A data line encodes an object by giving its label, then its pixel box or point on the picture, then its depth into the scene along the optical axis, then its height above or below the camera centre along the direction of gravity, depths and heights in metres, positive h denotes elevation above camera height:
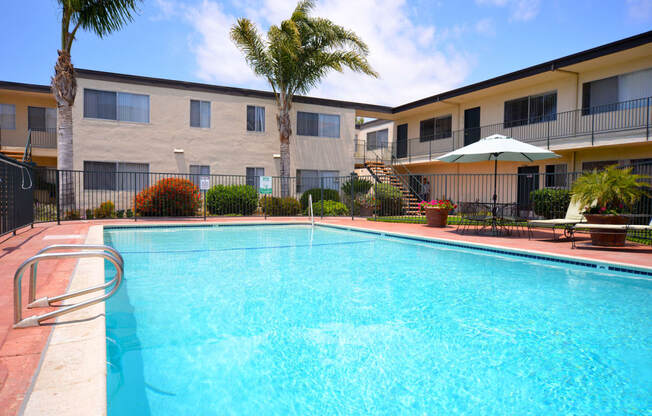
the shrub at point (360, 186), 17.81 +0.64
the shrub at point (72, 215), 12.64 -0.61
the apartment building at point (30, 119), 17.02 +3.72
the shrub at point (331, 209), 16.58 -0.44
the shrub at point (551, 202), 12.68 -0.03
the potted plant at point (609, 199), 7.48 +0.05
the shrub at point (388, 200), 17.11 -0.02
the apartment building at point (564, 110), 12.83 +3.83
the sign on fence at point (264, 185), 14.04 +0.51
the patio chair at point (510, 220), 9.12 -0.47
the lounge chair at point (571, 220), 8.12 -0.42
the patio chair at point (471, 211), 9.51 -0.28
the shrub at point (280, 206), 16.02 -0.31
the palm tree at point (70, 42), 11.97 +4.99
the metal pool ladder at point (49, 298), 2.66 -0.79
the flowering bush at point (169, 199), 14.02 -0.04
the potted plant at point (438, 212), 11.64 -0.36
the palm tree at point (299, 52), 15.70 +6.28
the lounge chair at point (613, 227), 6.98 -0.48
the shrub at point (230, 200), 15.70 -0.06
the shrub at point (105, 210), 14.00 -0.48
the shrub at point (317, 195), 17.37 +0.19
